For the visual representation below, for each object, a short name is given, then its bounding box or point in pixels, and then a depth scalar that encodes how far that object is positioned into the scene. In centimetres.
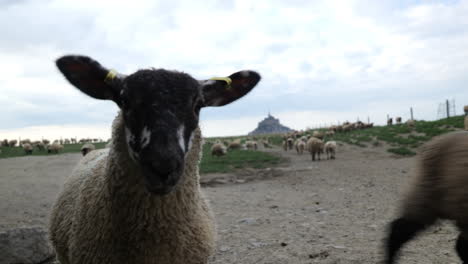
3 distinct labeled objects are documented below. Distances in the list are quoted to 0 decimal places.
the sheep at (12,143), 3622
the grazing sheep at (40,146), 3073
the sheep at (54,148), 2759
